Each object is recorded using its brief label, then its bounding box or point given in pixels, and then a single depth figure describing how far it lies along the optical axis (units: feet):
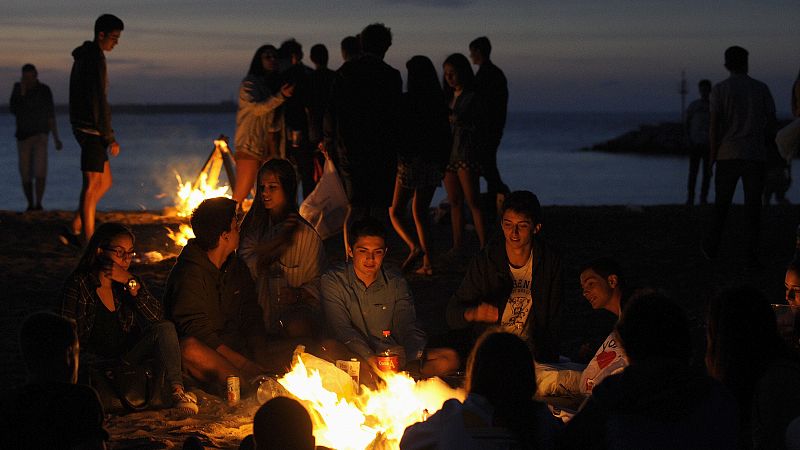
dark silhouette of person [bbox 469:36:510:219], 67.09
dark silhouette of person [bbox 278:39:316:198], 68.42
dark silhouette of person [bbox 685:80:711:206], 88.08
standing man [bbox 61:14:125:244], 59.88
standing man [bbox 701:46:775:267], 58.41
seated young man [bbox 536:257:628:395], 36.64
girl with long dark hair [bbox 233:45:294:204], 63.51
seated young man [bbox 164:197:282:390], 37.37
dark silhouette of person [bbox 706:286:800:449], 23.43
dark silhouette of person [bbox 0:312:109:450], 22.17
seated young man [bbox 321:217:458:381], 38.45
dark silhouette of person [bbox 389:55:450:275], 54.78
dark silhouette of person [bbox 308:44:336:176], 68.80
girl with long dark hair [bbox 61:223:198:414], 34.87
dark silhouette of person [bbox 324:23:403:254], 51.45
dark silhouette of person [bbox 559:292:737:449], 21.30
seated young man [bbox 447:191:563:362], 38.13
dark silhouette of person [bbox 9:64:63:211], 88.72
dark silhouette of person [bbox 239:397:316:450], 21.02
